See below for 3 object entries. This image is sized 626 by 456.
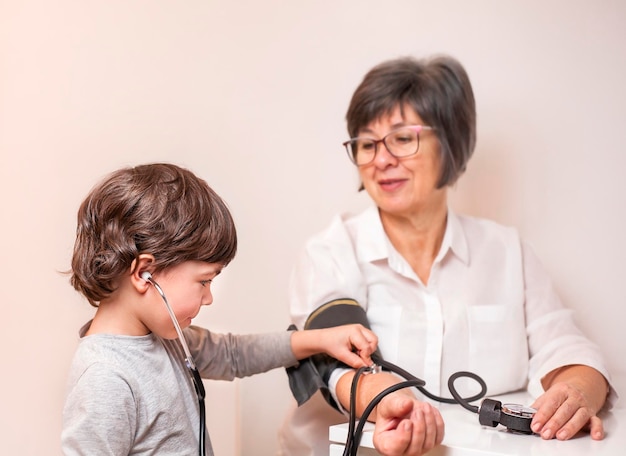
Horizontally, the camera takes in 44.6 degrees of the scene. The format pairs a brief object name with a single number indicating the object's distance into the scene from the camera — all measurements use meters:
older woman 1.46
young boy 1.00
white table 1.03
